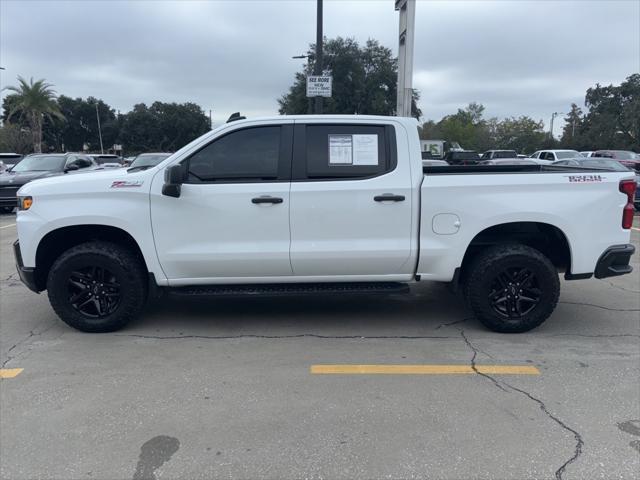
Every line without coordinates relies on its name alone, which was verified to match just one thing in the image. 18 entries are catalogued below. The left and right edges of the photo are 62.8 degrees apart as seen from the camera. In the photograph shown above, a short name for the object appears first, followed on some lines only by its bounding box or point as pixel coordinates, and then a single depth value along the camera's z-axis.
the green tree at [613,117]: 55.47
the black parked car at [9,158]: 23.83
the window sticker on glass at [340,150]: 4.75
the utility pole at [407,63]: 10.33
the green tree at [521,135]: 78.25
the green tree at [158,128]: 70.06
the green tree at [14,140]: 46.62
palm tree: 45.03
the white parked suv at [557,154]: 27.23
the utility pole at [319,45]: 13.98
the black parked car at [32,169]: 14.31
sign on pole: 13.88
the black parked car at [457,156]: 12.14
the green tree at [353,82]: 34.57
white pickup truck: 4.64
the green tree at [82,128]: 74.88
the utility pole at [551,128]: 80.39
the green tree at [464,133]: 86.75
